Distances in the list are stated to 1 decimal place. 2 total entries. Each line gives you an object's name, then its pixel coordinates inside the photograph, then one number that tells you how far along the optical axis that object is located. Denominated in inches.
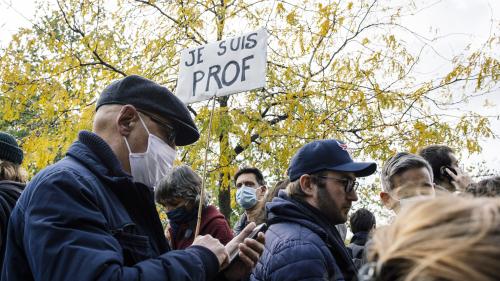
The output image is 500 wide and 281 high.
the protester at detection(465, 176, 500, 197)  106.8
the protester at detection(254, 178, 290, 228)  148.9
